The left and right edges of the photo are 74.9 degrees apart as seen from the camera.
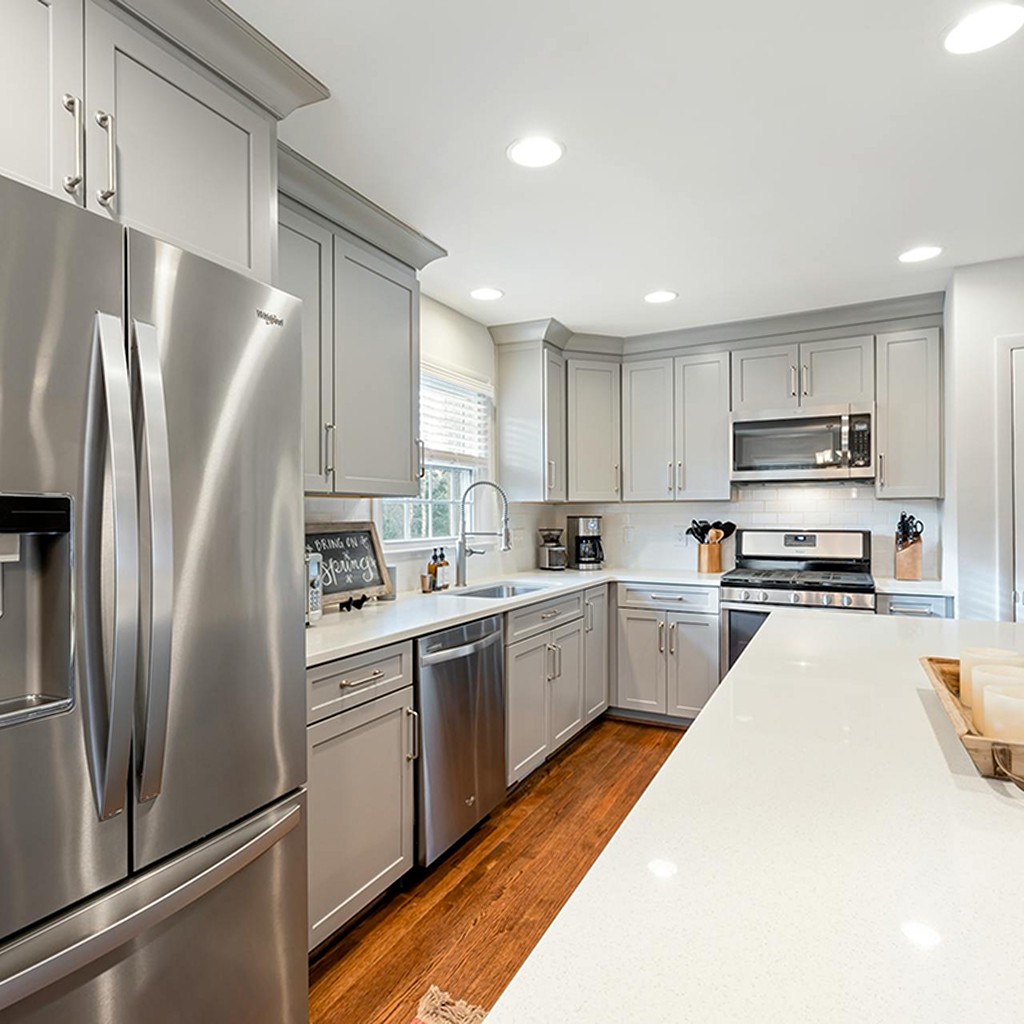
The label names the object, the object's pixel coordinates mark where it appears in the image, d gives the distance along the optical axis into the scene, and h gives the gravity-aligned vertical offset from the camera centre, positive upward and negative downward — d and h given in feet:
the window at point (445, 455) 11.28 +1.14
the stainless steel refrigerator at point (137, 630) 3.31 -0.63
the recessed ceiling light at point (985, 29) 5.05 +3.79
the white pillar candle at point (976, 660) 3.93 -0.90
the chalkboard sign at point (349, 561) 9.04 -0.63
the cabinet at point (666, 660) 12.75 -2.84
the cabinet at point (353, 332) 7.31 +2.27
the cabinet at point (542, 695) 9.84 -2.91
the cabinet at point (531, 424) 13.42 +1.88
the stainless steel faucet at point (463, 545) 11.64 -0.51
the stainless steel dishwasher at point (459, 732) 7.66 -2.69
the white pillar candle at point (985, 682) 3.41 -0.89
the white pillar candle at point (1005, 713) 3.23 -0.98
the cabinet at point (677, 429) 13.67 +1.81
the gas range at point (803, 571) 11.76 -1.15
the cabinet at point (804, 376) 12.45 +2.66
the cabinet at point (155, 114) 3.95 +2.76
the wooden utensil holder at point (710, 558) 14.12 -0.92
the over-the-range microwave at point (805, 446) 12.37 +1.31
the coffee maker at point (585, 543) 14.82 -0.62
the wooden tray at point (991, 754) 3.15 -1.16
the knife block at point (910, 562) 12.37 -0.91
